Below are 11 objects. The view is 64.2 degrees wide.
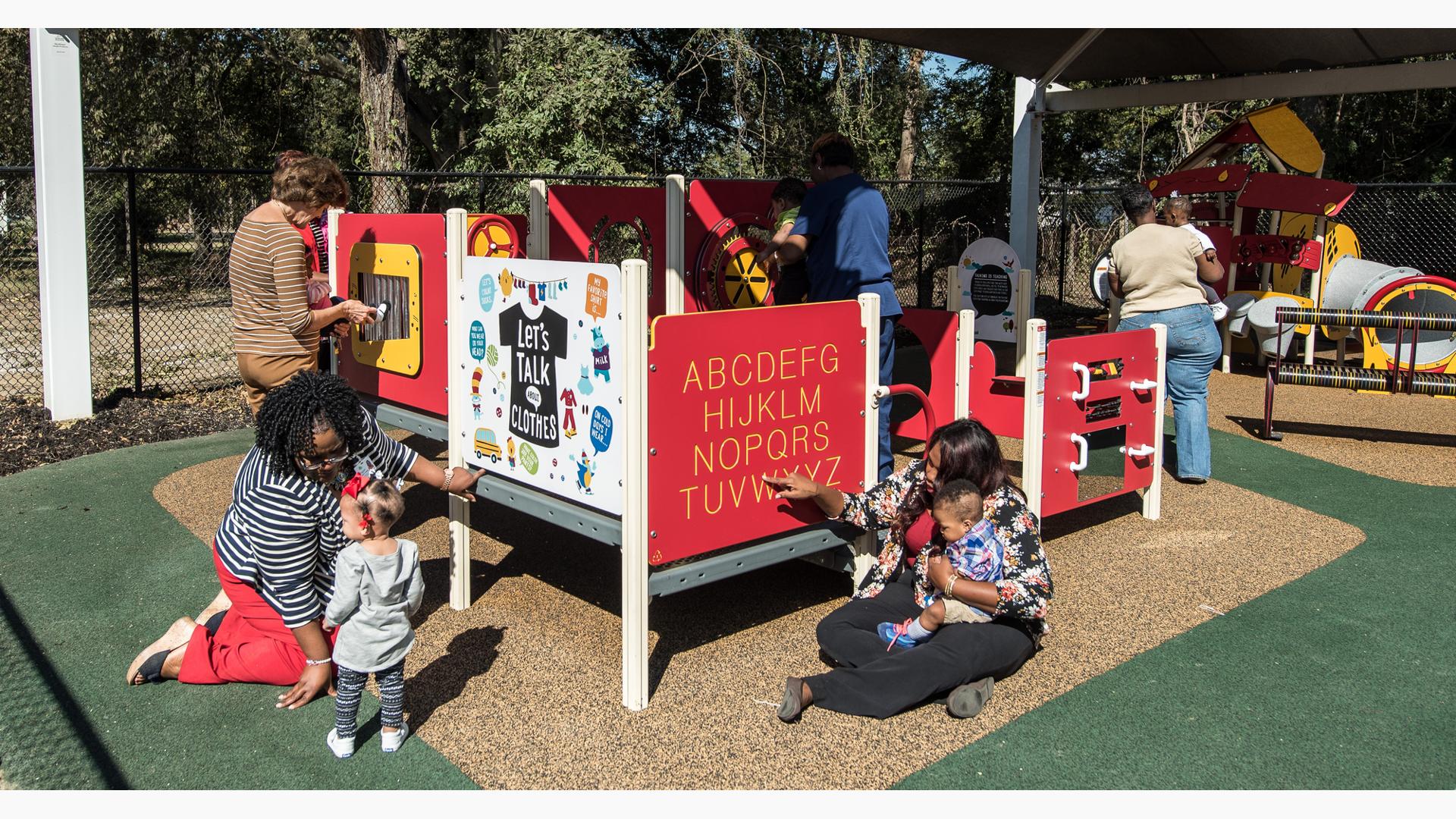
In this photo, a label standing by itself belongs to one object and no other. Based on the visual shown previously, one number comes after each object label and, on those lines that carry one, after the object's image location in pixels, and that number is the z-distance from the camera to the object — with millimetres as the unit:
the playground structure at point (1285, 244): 10413
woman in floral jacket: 3852
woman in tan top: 6625
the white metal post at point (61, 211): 8031
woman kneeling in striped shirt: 3818
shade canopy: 9984
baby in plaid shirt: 3945
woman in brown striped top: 4996
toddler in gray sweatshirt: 3508
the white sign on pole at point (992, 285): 10562
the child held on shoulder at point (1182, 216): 6902
